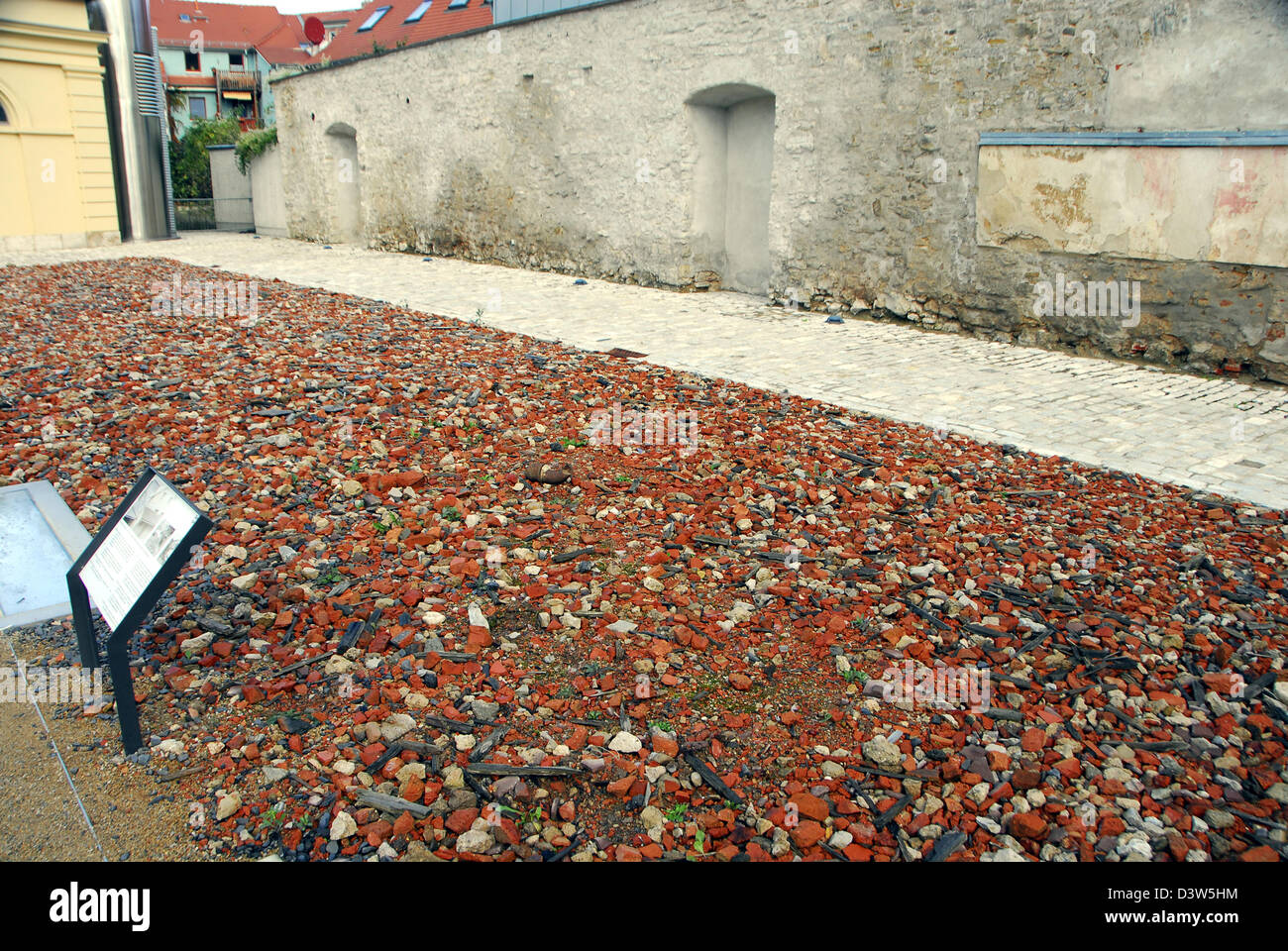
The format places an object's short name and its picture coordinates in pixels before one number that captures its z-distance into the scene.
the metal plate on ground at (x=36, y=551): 3.95
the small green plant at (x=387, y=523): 4.73
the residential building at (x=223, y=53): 48.69
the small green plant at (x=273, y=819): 2.66
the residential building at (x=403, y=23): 19.98
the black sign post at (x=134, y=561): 2.78
